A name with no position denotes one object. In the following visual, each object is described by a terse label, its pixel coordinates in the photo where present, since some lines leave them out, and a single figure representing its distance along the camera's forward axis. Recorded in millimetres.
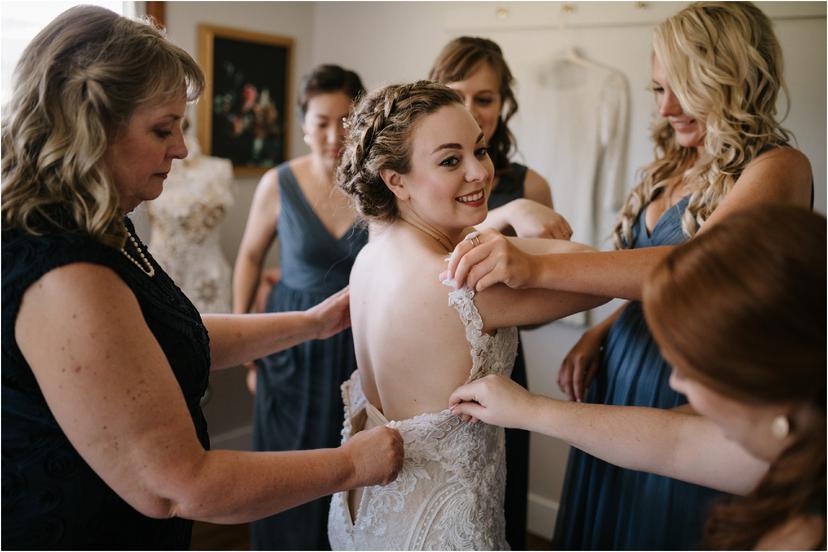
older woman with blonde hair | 1063
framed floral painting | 3459
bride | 1444
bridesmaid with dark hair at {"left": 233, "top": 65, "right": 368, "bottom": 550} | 2648
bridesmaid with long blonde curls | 1682
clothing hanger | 2963
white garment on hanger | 2934
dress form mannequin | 3021
